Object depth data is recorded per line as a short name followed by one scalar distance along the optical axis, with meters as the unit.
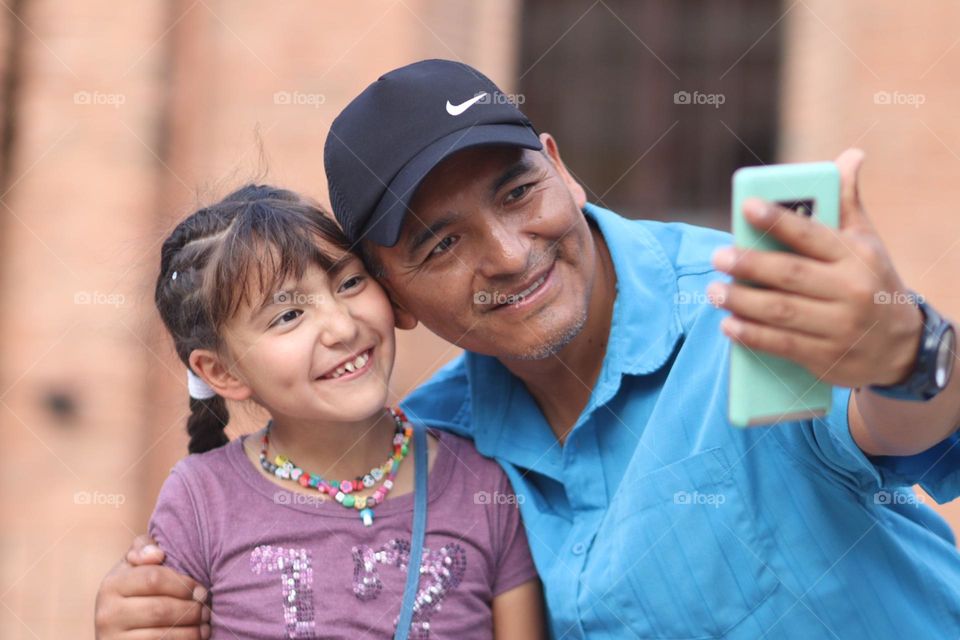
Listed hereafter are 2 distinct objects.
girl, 1.89
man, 1.80
